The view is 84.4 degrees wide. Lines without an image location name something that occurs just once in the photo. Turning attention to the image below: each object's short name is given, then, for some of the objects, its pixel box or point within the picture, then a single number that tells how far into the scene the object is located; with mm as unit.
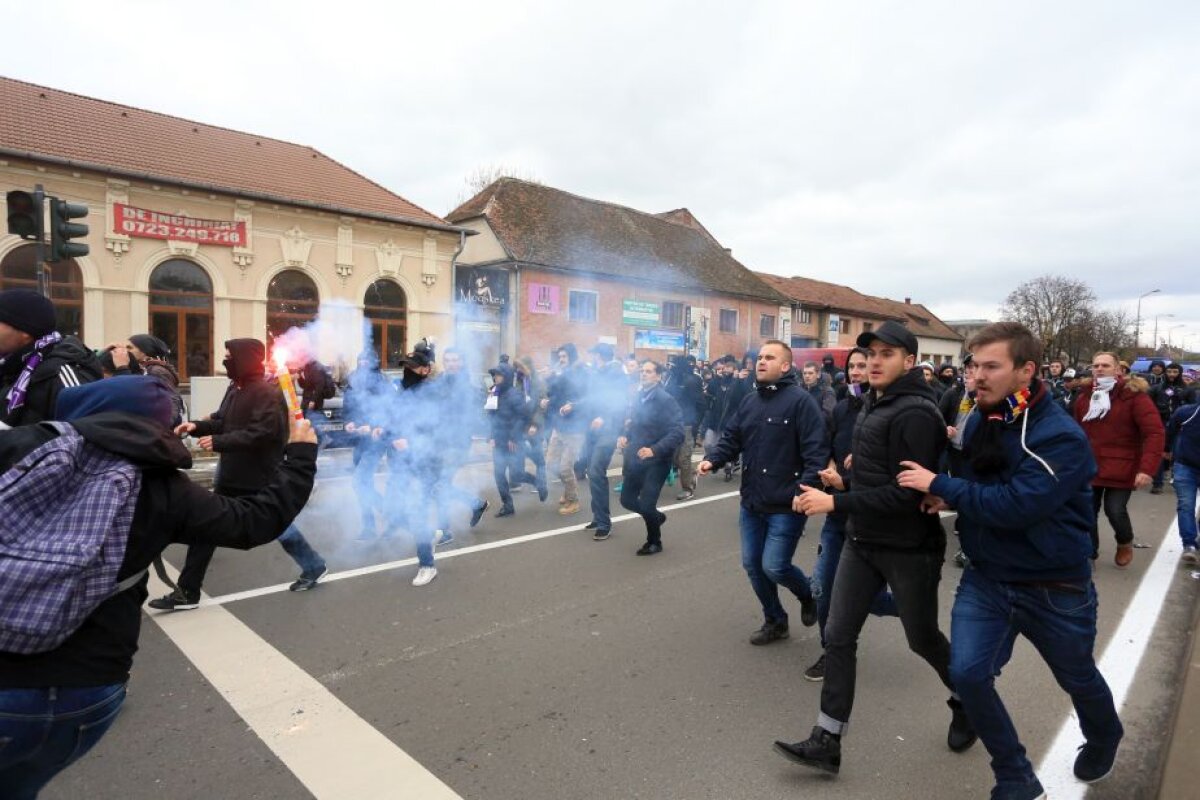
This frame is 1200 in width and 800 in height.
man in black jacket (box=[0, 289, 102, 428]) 3463
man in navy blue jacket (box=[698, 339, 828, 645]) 3869
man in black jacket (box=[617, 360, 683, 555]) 5875
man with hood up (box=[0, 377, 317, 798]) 1605
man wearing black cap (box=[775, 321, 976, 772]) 2727
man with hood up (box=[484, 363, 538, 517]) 7211
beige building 13742
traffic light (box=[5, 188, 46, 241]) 6793
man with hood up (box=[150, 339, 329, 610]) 4332
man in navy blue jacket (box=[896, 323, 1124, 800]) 2293
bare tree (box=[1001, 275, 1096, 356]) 47250
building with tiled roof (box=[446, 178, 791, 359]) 22359
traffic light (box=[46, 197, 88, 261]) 7207
